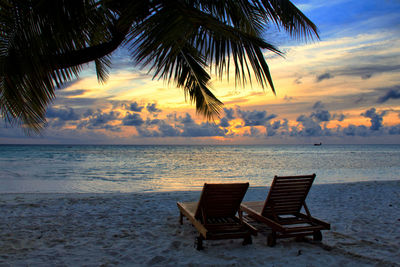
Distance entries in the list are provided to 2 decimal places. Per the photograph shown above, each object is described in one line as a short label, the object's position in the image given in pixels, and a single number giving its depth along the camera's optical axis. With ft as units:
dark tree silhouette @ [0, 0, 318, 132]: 7.21
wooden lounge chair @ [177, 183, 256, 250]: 11.02
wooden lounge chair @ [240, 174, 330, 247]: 11.43
